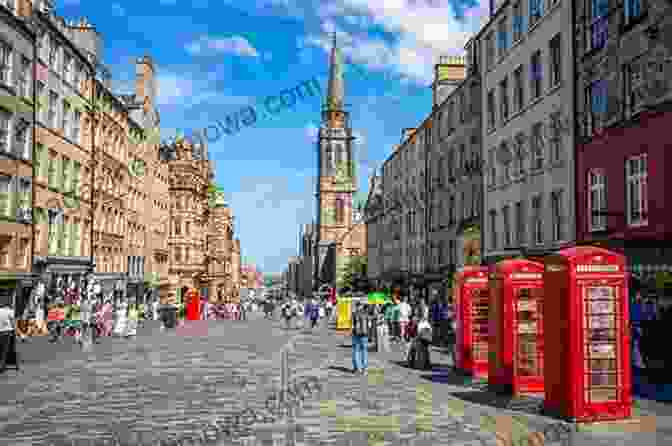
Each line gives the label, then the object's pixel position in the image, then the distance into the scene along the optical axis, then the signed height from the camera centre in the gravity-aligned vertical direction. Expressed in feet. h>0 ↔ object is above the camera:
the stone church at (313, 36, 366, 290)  474.49 +73.74
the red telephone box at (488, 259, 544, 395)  44.80 -3.25
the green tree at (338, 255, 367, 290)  328.17 +2.47
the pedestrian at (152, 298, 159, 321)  177.82 -9.27
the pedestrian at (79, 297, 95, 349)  83.05 -6.15
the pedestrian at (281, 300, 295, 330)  145.69 -8.10
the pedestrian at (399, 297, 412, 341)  97.60 -5.66
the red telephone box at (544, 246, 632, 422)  36.14 -3.07
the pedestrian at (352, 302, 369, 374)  59.31 -5.56
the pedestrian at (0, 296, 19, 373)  57.21 -5.46
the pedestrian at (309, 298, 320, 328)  137.69 -7.37
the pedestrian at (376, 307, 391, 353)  82.79 -7.41
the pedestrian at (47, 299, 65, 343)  96.73 -6.99
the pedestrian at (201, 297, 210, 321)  197.26 -9.81
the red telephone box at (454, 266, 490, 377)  55.88 -3.45
